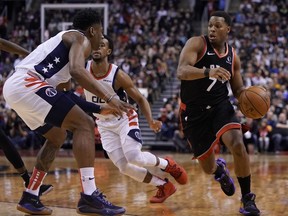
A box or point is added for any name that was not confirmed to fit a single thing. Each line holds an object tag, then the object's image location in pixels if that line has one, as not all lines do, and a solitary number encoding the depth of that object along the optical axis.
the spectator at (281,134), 22.72
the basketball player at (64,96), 7.23
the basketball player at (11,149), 9.61
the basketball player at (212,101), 8.81
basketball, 8.97
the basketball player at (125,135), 9.71
